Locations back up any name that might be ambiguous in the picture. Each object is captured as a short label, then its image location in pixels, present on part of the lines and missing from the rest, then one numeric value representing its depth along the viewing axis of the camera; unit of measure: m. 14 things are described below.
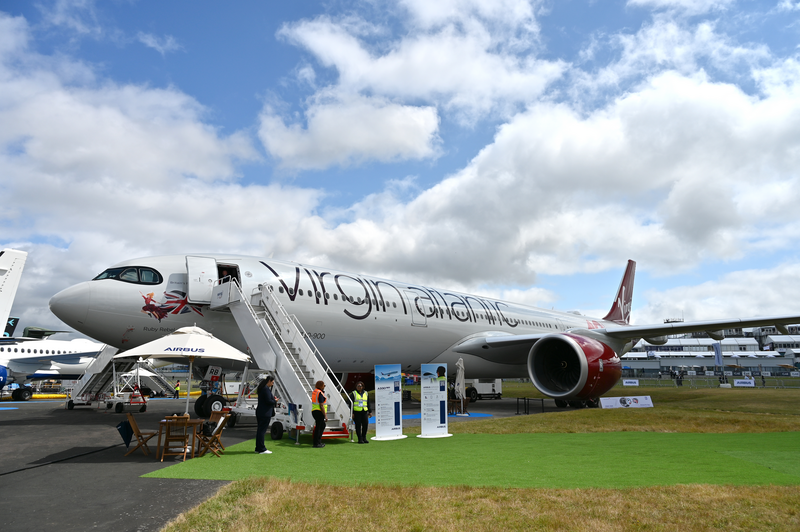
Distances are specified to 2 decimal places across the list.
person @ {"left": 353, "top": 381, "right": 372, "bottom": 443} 9.98
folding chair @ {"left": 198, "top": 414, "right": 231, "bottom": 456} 7.89
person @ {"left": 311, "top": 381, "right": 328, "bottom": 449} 9.24
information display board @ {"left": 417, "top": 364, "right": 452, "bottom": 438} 10.96
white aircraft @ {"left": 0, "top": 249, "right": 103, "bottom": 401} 29.17
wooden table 7.63
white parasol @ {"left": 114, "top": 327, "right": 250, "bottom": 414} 8.89
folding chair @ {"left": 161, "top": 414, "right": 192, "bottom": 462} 7.54
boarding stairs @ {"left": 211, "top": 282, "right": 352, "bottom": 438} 10.24
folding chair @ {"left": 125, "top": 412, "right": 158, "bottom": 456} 7.88
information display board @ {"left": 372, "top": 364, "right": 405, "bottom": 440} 10.61
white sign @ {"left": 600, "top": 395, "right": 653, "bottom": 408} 17.19
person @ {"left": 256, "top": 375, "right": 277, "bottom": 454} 8.37
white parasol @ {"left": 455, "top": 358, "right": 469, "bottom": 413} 17.20
